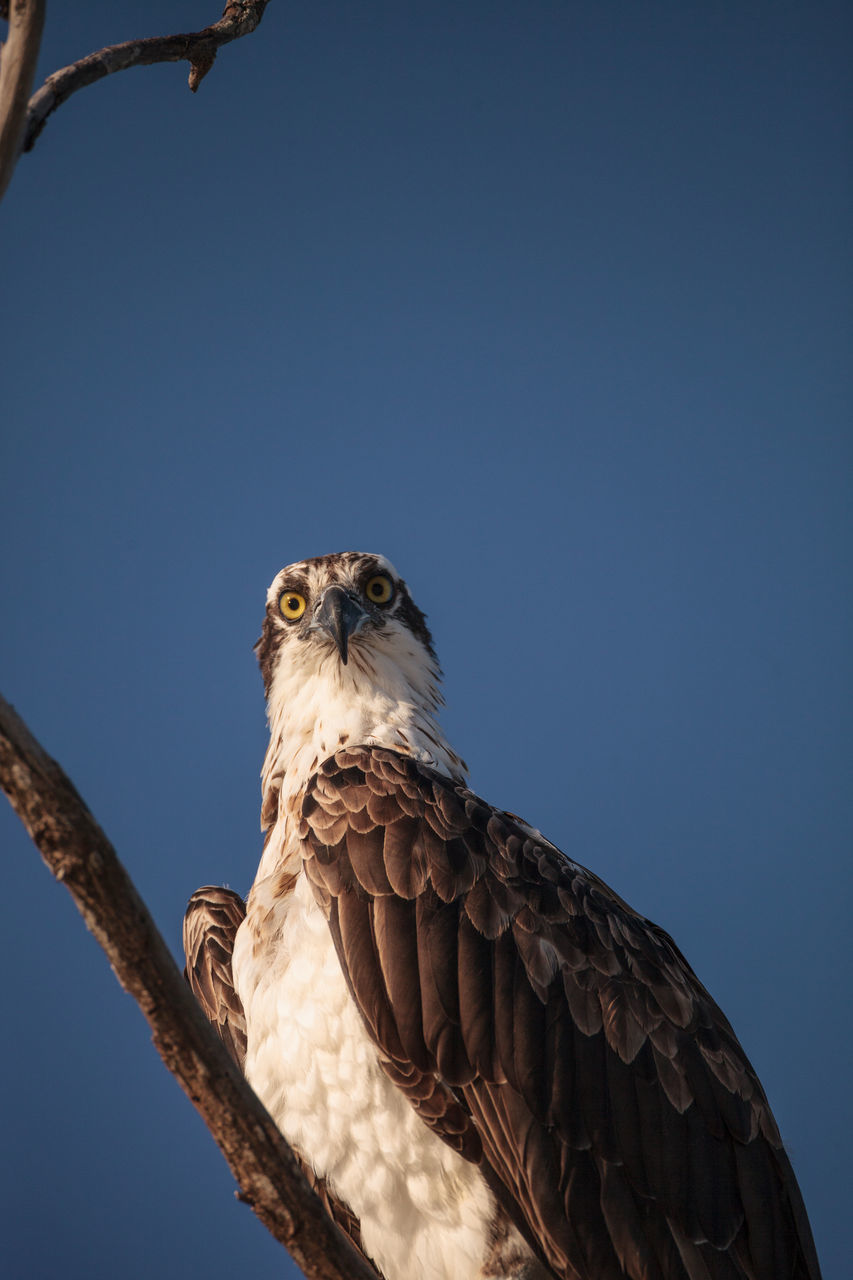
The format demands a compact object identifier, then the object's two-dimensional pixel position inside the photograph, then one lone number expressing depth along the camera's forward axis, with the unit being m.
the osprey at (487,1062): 8.91
